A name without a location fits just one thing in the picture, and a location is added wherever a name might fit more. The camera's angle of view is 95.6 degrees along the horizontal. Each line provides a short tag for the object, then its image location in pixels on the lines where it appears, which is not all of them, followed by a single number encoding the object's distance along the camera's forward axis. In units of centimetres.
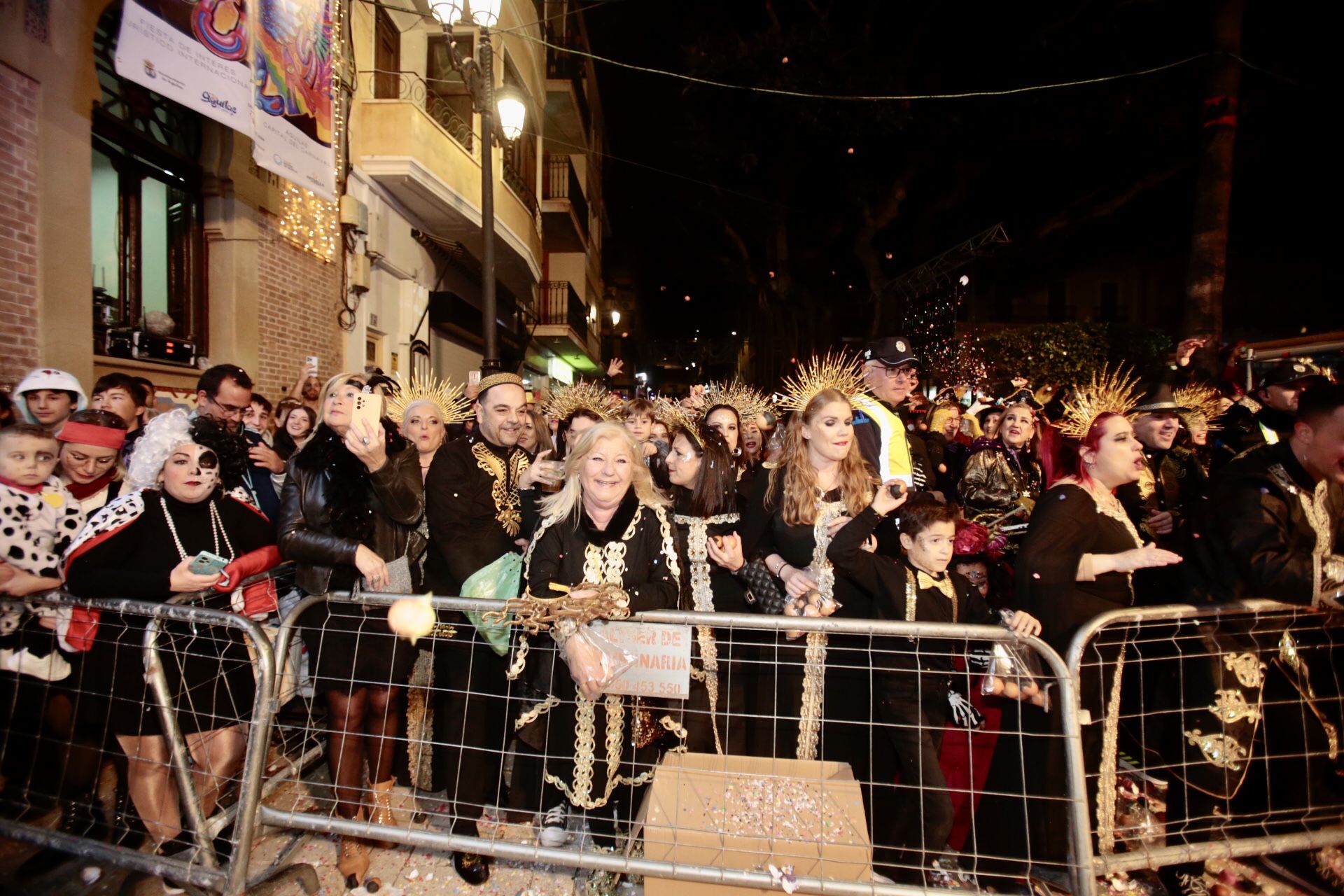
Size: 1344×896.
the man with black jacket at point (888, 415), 348
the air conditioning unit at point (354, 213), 898
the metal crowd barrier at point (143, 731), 236
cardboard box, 218
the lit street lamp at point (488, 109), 682
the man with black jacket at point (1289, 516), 245
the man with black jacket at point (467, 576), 301
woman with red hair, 276
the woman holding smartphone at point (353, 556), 275
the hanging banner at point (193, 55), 504
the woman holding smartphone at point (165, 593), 262
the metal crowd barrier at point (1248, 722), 258
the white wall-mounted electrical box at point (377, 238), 961
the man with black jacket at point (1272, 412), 398
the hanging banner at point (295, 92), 650
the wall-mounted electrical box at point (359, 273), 933
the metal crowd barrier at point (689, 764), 219
